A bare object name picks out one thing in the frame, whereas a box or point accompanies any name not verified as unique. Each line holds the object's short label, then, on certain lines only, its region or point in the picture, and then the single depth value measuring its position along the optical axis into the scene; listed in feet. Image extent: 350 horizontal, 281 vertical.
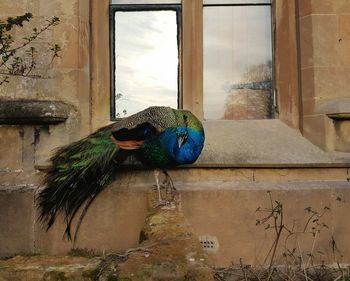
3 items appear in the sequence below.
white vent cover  12.11
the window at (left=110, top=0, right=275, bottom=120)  14.42
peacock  11.39
